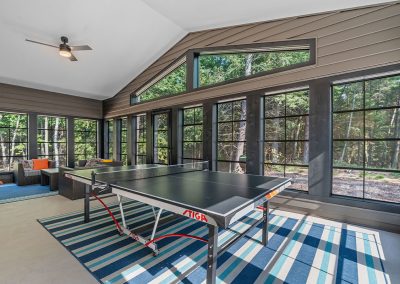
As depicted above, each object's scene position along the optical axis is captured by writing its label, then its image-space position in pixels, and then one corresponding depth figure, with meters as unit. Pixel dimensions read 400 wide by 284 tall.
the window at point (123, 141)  7.70
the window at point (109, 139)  8.32
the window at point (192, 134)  5.33
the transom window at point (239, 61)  4.21
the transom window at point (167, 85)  5.84
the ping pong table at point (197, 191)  1.48
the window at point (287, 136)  3.82
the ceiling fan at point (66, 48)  4.18
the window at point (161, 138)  6.11
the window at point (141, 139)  6.99
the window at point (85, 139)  7.89
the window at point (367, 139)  3.06
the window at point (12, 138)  6.44
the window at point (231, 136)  4.58
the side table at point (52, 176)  5.30
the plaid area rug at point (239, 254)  2.01
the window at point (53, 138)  7.11
